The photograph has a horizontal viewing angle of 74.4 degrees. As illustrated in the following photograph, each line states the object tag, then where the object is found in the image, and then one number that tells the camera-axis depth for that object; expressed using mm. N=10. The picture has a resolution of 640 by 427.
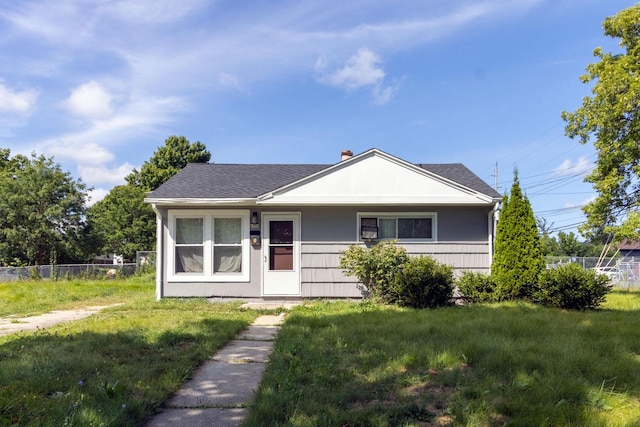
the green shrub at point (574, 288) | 7301
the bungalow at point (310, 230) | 9312
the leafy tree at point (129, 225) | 29969
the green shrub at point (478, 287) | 8305
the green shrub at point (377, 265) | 8664
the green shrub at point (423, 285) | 7887
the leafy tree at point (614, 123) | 13320
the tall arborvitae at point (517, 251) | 8008
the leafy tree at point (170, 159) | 32750
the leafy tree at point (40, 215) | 20589
